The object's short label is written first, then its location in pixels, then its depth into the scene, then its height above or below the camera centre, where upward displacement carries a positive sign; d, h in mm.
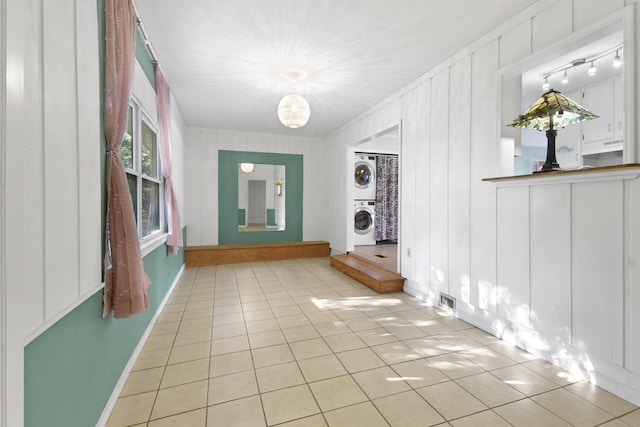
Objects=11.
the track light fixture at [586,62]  2699 +1600
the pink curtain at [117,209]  1575 +7
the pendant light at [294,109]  3271 +1211
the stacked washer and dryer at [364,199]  6590 +282
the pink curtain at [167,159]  3133 +604
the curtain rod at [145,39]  2336 +1648
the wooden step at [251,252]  5484 -892
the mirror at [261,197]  6301 +308
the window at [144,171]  2396 +382
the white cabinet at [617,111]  3250 +1193
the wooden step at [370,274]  3799 -953
